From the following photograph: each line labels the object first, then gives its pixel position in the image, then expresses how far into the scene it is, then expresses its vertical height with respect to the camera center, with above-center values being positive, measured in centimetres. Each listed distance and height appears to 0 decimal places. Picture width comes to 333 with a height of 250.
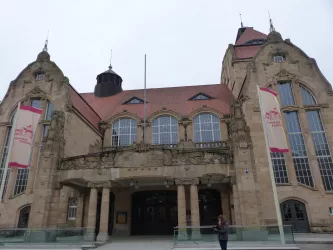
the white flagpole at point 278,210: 1162 +27
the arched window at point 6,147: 2265 +646
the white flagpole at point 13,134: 1592 +520
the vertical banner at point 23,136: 1614 +518
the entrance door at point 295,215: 1933 +6
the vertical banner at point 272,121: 1420 +518
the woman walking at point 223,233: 974 -57
